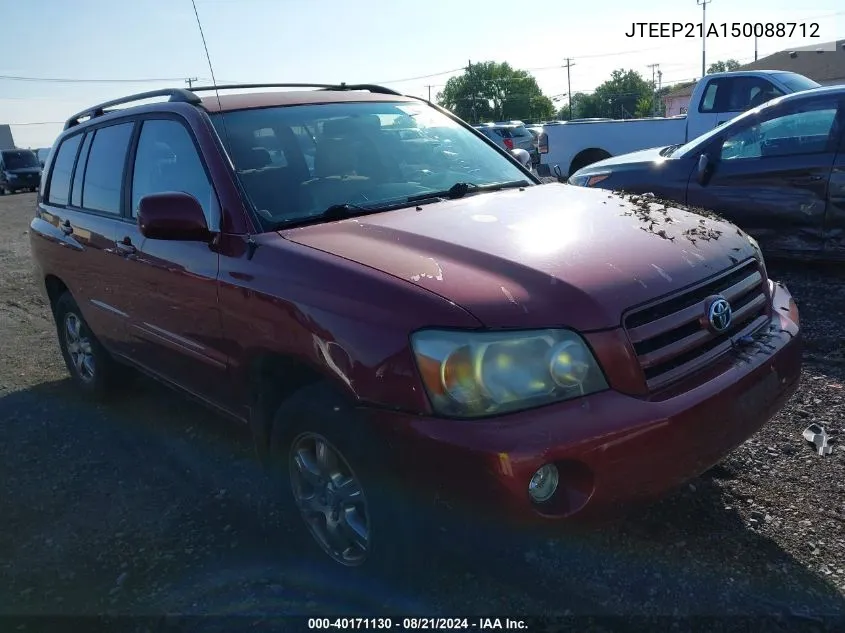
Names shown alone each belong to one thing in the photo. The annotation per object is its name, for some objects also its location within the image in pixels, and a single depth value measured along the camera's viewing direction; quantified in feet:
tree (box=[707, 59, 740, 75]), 294.13
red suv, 6.91
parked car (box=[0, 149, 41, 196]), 107.34
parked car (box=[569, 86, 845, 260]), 18.33
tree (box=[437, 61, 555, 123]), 323.37
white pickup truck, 34.78
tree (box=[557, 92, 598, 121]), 302.25
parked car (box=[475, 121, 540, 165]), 77.05
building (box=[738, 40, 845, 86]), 122.83
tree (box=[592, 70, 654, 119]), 295.69
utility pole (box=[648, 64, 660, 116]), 276.33
